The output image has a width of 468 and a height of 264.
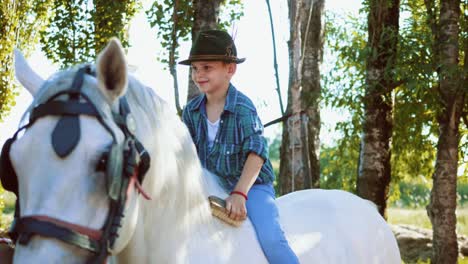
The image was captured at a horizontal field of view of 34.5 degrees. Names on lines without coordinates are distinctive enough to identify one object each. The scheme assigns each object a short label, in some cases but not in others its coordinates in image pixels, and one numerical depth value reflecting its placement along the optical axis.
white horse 2.54
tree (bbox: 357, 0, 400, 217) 10.42
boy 3.70
